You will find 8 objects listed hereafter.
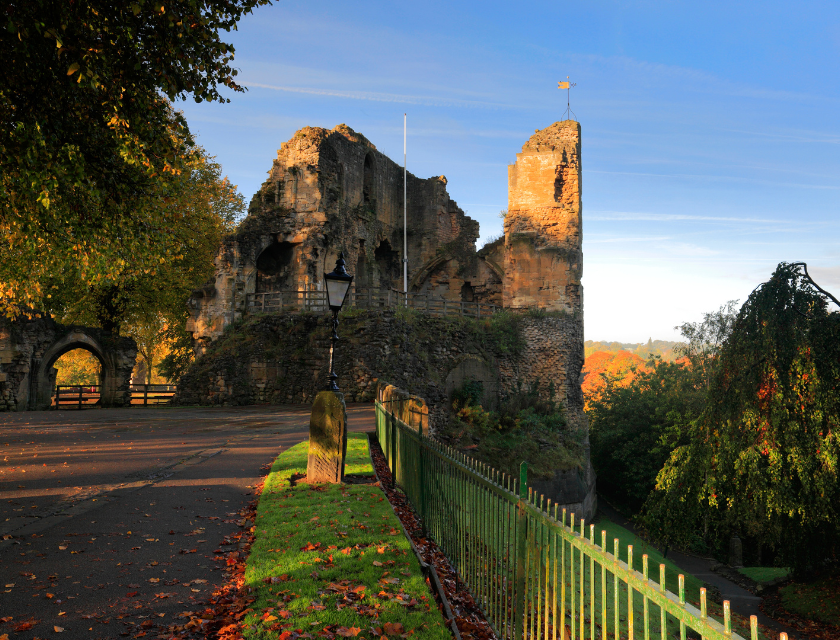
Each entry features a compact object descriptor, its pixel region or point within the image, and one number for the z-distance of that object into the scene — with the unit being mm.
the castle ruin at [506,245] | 28672
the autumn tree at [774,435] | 12609
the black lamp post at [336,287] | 9797
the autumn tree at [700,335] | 38722
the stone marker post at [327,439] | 9195
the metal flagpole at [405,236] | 37000
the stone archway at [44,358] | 23406
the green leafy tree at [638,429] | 30109
